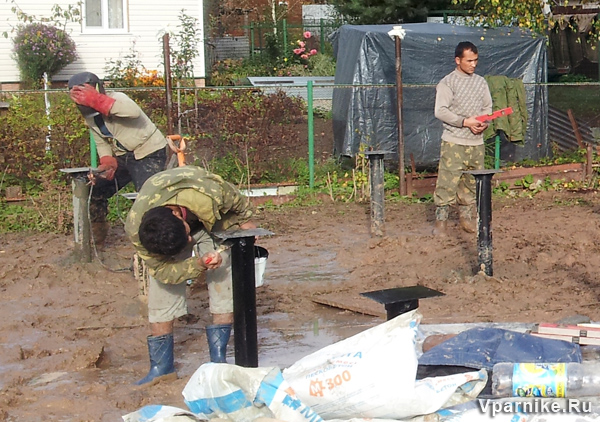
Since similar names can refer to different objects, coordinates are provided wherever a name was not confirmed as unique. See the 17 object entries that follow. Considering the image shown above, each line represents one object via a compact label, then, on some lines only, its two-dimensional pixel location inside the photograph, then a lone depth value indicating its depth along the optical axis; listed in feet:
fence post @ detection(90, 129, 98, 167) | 36.14
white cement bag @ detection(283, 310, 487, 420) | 11.89
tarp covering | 40.91
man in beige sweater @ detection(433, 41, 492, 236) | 27.99
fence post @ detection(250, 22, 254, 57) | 84.79
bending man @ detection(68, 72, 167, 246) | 24.80
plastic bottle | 12.04
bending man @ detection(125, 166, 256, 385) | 15.08
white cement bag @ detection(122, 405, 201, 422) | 11.87
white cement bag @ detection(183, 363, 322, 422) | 11.66
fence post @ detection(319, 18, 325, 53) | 84.85
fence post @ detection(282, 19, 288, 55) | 80.57
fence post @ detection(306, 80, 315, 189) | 38.52
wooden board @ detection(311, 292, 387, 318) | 21.22
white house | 64.49
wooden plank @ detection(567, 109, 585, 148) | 42.62
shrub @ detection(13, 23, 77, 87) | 61.05
